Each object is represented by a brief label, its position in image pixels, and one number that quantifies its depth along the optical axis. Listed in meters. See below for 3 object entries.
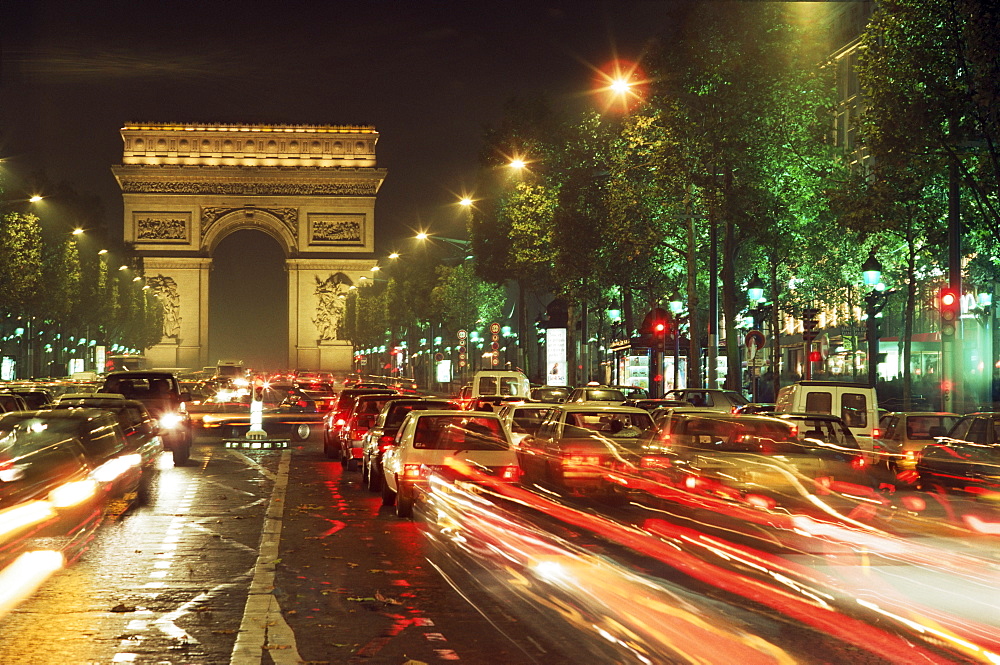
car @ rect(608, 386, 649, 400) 41.50
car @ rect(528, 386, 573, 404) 41.40
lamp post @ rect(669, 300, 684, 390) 45.75
